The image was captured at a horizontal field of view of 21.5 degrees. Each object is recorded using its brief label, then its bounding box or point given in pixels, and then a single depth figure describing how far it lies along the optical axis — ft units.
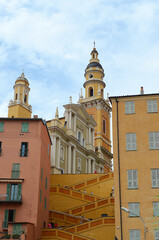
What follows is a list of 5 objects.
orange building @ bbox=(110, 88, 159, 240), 111.55
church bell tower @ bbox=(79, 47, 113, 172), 278.05
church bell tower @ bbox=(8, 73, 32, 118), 259.39
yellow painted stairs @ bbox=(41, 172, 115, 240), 124.51
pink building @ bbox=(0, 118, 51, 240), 119.14
